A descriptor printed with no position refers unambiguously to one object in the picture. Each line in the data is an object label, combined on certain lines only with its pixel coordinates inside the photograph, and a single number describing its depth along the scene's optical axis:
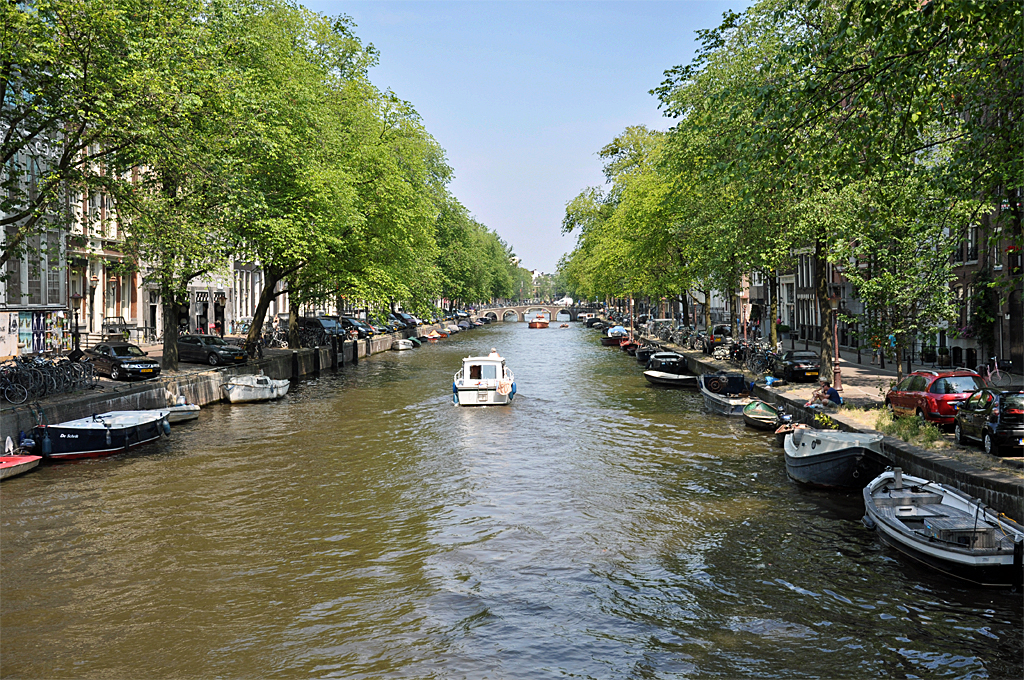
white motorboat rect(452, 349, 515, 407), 35.16
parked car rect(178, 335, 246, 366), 41.16
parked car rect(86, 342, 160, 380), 33.12
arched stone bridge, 158.62
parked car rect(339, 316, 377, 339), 71.44
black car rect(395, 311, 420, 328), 94.00
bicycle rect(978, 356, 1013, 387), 30.17
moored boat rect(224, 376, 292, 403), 35.78
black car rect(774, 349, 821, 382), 35.31
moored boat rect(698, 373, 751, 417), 32.31
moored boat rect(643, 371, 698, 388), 42.56
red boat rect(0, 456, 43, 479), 20.78
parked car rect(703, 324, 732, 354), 51.79
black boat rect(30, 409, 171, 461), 22.91
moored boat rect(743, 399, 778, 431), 28.36
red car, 21.36
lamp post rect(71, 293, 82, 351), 44.42
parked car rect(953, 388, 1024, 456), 17.64
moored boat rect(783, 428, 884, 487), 19.42
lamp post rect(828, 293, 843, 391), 29.81
